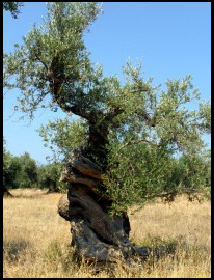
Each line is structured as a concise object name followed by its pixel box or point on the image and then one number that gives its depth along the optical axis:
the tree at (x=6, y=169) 42.75
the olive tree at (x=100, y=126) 10.34
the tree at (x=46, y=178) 56.61
